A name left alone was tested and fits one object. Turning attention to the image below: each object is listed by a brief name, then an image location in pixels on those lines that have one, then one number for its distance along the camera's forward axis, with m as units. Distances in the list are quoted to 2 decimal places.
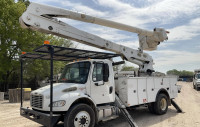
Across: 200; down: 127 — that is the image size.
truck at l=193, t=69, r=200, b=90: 21.91
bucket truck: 5.47
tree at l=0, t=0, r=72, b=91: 18.48
